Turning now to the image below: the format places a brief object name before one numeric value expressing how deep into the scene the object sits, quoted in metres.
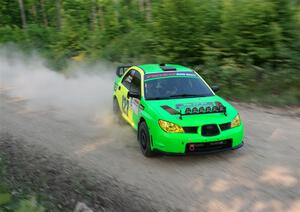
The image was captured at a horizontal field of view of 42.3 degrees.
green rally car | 6.76
